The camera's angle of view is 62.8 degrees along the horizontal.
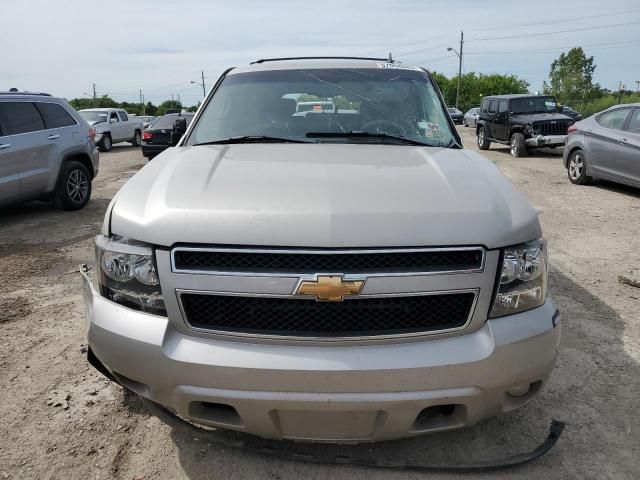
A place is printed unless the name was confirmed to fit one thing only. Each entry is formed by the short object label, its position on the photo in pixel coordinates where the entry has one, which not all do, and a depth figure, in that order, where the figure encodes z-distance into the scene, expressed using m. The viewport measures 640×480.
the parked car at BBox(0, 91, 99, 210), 7.15
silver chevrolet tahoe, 1.93
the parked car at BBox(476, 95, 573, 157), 14.91
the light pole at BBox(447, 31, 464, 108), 56.71
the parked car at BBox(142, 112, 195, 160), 15.32
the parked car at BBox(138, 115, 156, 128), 24.21
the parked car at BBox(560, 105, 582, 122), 22.42
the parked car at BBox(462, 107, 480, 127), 35.93
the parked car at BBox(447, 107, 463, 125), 40.28
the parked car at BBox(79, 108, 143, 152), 20.66
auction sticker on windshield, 3.84
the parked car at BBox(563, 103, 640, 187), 8.70
